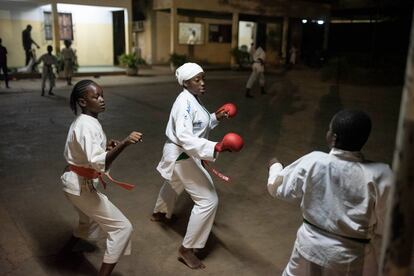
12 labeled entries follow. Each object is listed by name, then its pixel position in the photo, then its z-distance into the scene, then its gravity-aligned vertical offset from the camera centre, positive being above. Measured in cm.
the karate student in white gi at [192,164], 323 -95
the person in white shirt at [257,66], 1273 -53
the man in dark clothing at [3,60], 1343 -53
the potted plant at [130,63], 1781 -71
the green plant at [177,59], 1958 -54
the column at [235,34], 2180 +80
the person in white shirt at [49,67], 1237 -68
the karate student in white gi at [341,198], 202 -76
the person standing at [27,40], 1648 +17
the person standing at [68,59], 1487 -50
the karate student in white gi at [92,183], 280 -97
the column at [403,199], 114 -43
